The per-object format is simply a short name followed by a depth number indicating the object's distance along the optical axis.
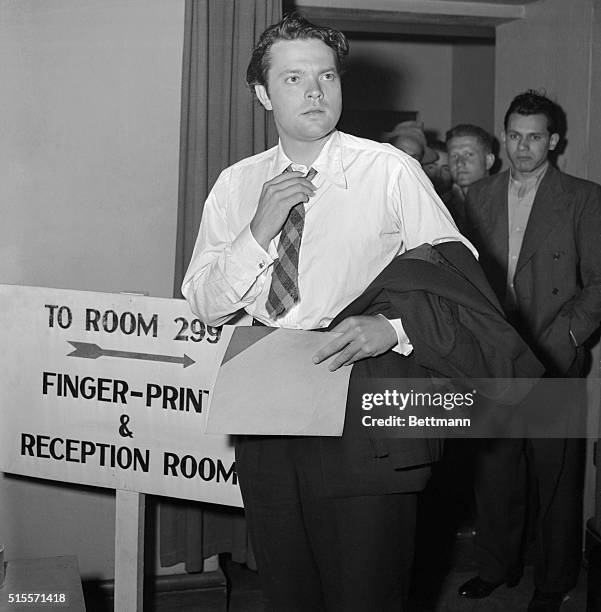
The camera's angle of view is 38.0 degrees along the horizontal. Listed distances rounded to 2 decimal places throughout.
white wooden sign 1.77
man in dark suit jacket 2.29
